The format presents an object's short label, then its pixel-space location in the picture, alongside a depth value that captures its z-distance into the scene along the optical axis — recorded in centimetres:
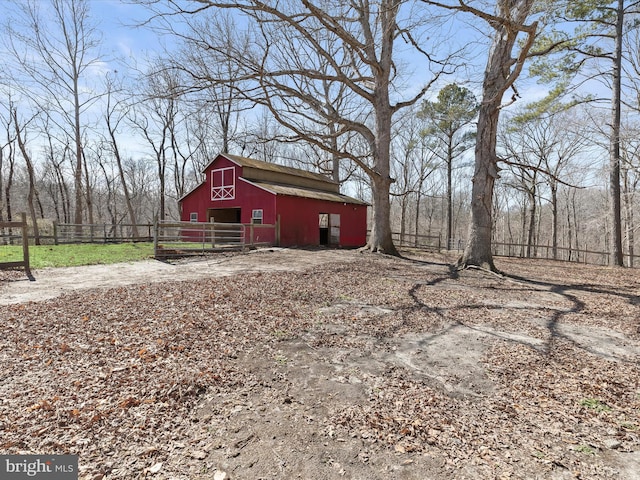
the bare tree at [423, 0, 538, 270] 883
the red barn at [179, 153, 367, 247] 1691
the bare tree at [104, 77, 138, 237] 2542
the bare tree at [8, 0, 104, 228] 1944
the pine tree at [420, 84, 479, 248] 2284
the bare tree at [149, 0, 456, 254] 930
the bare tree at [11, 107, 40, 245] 1800
